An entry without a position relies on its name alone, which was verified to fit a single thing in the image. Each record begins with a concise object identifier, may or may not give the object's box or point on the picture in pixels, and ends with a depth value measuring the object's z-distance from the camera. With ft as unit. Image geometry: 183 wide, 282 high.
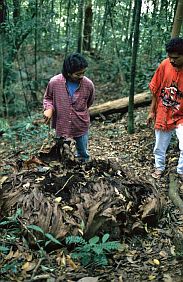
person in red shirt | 11.82
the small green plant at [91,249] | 7.53
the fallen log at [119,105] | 21.18
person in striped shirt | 11.10
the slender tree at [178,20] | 13.70
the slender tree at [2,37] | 23.46
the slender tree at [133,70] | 15.47
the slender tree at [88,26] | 40.11
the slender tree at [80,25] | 23.11
